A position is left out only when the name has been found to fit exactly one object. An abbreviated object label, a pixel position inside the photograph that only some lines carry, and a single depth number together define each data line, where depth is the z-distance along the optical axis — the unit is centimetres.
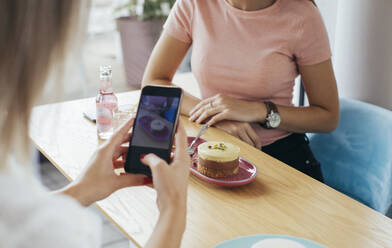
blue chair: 140
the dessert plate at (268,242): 80
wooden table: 88
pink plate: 105
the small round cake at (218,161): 108
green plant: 394
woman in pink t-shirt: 143
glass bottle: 132
